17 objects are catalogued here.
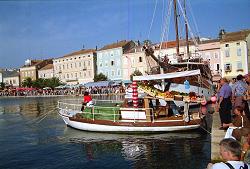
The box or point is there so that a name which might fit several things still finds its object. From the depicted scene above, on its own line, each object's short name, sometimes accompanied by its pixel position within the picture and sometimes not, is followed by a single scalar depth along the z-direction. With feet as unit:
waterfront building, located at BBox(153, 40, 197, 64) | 254.39
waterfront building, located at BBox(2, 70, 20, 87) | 482.28
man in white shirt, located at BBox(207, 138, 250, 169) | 16.74
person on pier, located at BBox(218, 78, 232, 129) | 43.62
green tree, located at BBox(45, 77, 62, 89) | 354.82
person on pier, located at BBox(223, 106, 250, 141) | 30.17
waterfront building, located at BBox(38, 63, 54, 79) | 408.16
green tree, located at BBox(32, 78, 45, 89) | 370.18
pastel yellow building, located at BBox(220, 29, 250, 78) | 233.76
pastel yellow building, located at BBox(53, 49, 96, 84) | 347.77
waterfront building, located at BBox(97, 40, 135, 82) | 319.27
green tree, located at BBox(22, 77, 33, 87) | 401.49
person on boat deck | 81.00
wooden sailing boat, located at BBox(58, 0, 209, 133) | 69.26
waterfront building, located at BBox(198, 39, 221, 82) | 249.75
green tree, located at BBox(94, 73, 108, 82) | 317.42
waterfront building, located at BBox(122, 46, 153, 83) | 295.89
